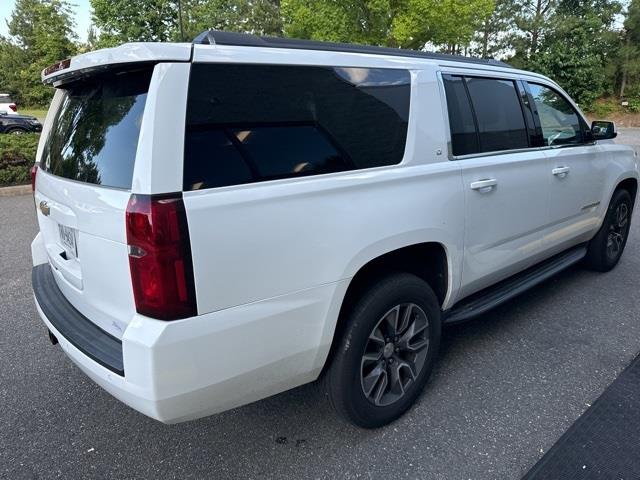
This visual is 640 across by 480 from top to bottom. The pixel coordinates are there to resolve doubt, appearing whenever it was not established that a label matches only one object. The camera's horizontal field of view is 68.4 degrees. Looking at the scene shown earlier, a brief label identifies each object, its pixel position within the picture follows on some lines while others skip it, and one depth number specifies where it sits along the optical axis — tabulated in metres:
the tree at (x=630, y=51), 31.39
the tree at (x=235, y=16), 23.70
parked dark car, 18.88
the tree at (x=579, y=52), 30.42
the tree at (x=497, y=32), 33.91
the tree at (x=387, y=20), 15.33
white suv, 1.71
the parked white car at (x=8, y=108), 22.09
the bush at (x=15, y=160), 8.95
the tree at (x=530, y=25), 33.03
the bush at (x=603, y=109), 31.39
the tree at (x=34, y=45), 42.34
